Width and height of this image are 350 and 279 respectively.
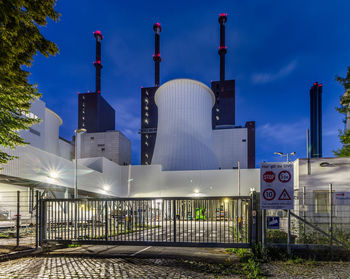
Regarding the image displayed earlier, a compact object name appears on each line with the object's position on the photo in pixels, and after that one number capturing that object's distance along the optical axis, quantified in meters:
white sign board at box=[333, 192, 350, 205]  6.95
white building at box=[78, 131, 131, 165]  55.16
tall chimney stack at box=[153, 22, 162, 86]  75.07
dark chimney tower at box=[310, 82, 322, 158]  60.12
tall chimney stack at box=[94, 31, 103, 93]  73.78
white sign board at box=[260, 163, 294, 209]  6.00
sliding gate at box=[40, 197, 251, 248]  6.38
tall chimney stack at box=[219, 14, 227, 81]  68.78
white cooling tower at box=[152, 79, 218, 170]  34.09
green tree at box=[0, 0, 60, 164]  4.93
